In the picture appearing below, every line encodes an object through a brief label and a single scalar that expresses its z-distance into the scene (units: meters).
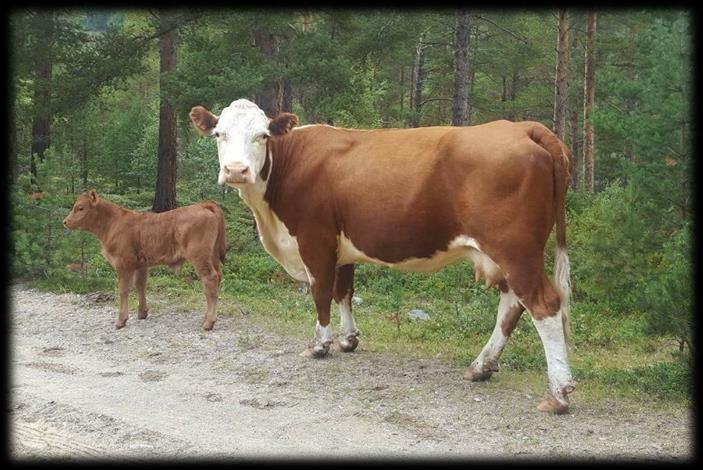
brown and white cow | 6.13
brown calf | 9.36
